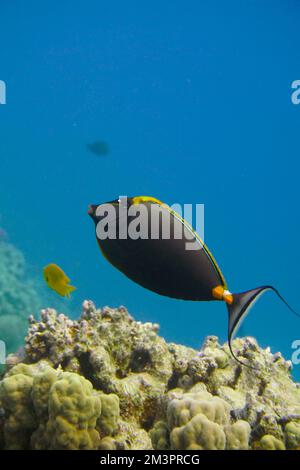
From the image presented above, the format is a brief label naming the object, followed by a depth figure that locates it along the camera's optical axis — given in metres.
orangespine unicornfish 1.69
